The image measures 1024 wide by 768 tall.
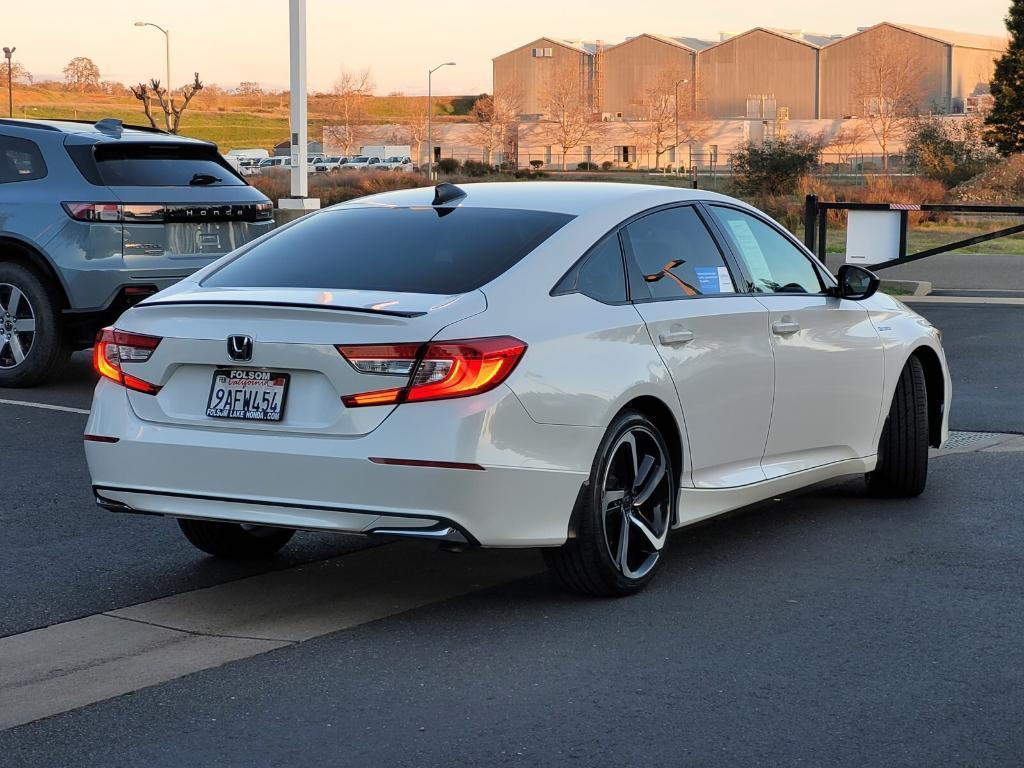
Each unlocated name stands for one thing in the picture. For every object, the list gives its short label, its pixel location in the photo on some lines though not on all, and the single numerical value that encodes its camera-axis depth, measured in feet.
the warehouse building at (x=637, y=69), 361.47
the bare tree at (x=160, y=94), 192.13
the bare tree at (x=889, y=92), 300.20
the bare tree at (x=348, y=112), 376.07
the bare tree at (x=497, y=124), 350.23
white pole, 86.48
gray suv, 36.17
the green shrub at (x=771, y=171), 152.87
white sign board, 60.95
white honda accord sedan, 17.12
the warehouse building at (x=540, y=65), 379.35
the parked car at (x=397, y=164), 315.88
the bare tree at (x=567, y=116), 347.15
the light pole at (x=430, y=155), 260.46
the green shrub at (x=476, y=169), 276.00
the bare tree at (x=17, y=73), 369.34
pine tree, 205.98
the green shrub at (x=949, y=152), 201.77
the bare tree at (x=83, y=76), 532.32
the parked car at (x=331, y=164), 302.66
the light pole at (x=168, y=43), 231.63
